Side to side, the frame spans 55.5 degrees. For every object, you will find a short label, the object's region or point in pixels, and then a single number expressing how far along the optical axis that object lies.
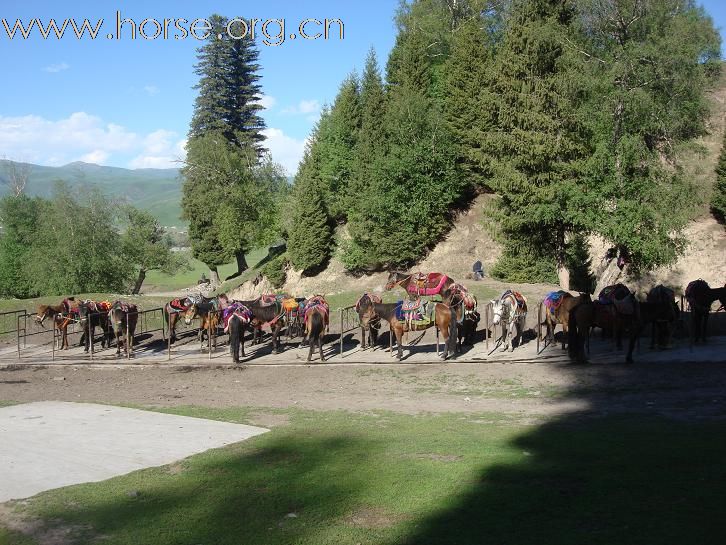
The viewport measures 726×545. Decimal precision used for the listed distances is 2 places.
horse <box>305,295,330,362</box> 24.39
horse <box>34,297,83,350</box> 30.51
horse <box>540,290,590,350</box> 21.27
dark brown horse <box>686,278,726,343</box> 21.83
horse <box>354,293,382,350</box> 24.85
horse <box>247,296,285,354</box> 26.81
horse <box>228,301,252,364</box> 24.81
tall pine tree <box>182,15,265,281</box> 58.04
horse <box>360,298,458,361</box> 22.86
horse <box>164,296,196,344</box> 27.58
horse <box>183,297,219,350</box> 27.25
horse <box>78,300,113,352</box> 29.03
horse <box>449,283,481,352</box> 23.71
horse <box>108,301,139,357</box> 27.64
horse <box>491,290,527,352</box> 23.39
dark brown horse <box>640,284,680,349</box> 20.88
